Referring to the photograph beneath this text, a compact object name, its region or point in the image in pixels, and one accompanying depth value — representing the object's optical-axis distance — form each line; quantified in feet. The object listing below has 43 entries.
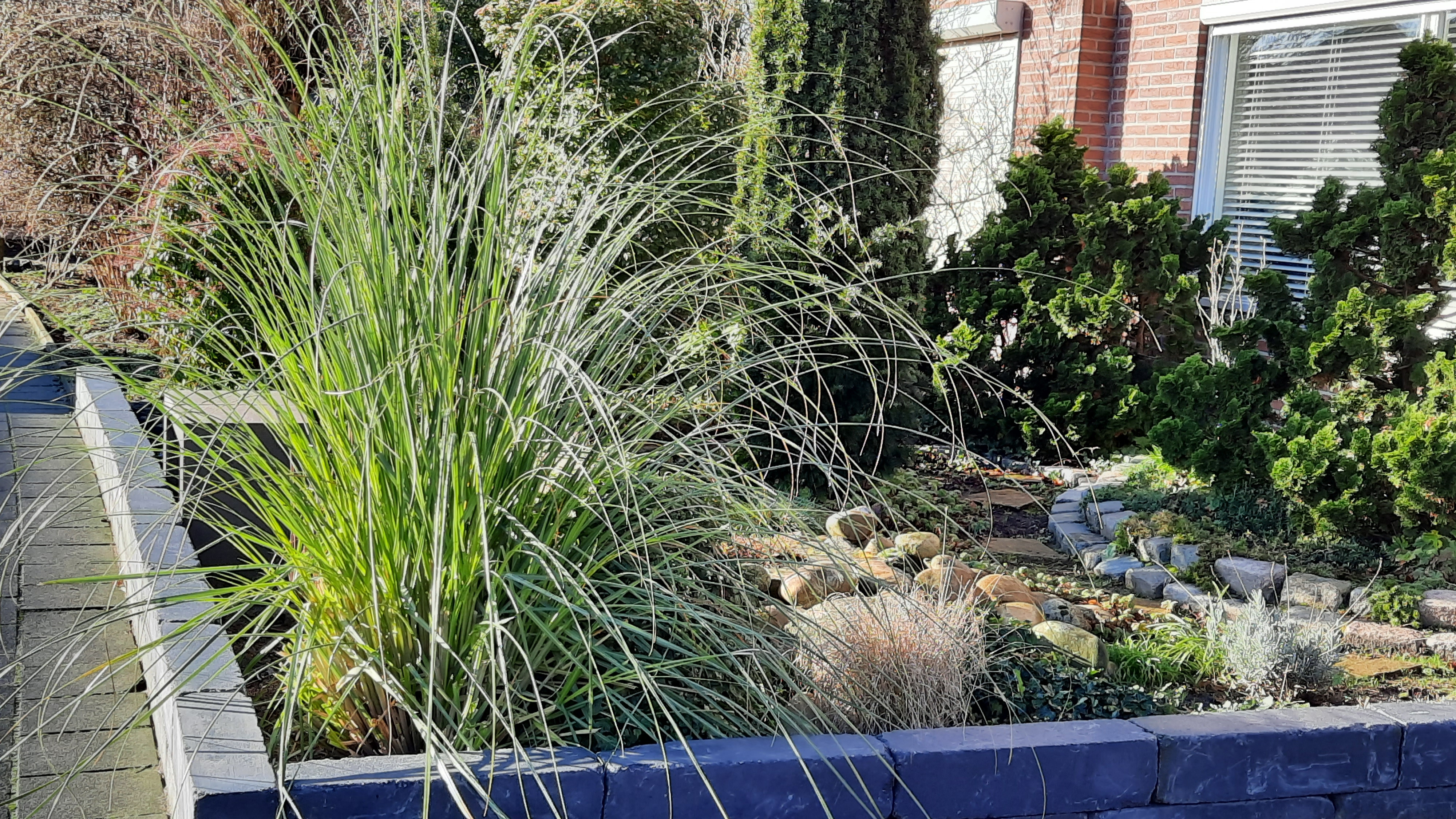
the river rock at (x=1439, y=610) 11.51
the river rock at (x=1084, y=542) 14.16
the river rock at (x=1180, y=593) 12.34
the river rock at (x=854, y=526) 12.33
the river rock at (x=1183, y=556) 13.10
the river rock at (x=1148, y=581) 12.88
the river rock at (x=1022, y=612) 10.04
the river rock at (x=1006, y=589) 10.40
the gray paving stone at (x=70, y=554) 11.39
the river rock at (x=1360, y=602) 11.13
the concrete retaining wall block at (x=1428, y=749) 8.05
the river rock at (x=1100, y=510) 14.82
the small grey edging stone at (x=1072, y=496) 16.07
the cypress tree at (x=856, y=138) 14.79
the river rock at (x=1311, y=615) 10.46
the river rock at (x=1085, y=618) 10.90
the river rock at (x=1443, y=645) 10.88
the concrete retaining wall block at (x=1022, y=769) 7.07
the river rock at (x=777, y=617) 8.72
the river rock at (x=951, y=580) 9.29
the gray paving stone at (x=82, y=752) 7.56
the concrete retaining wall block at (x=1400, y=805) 8.02
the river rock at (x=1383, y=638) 11.13
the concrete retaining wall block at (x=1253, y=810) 7.60
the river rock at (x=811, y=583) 9.93
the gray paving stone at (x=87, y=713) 8.11
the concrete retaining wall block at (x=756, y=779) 6.42
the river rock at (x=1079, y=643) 9.41
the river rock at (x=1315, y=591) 12.08
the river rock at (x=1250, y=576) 12.49
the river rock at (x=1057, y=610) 10.87
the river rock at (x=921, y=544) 12.35
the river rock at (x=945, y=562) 9.06
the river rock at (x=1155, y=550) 13.56
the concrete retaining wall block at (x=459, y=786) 5.89
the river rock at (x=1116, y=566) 13.39
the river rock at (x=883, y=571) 9.59
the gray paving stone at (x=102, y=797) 6.97
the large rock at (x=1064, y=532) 14.43
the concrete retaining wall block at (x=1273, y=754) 7.58
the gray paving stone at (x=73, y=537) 12.00
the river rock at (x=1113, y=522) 14.47
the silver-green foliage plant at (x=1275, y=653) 9.03
